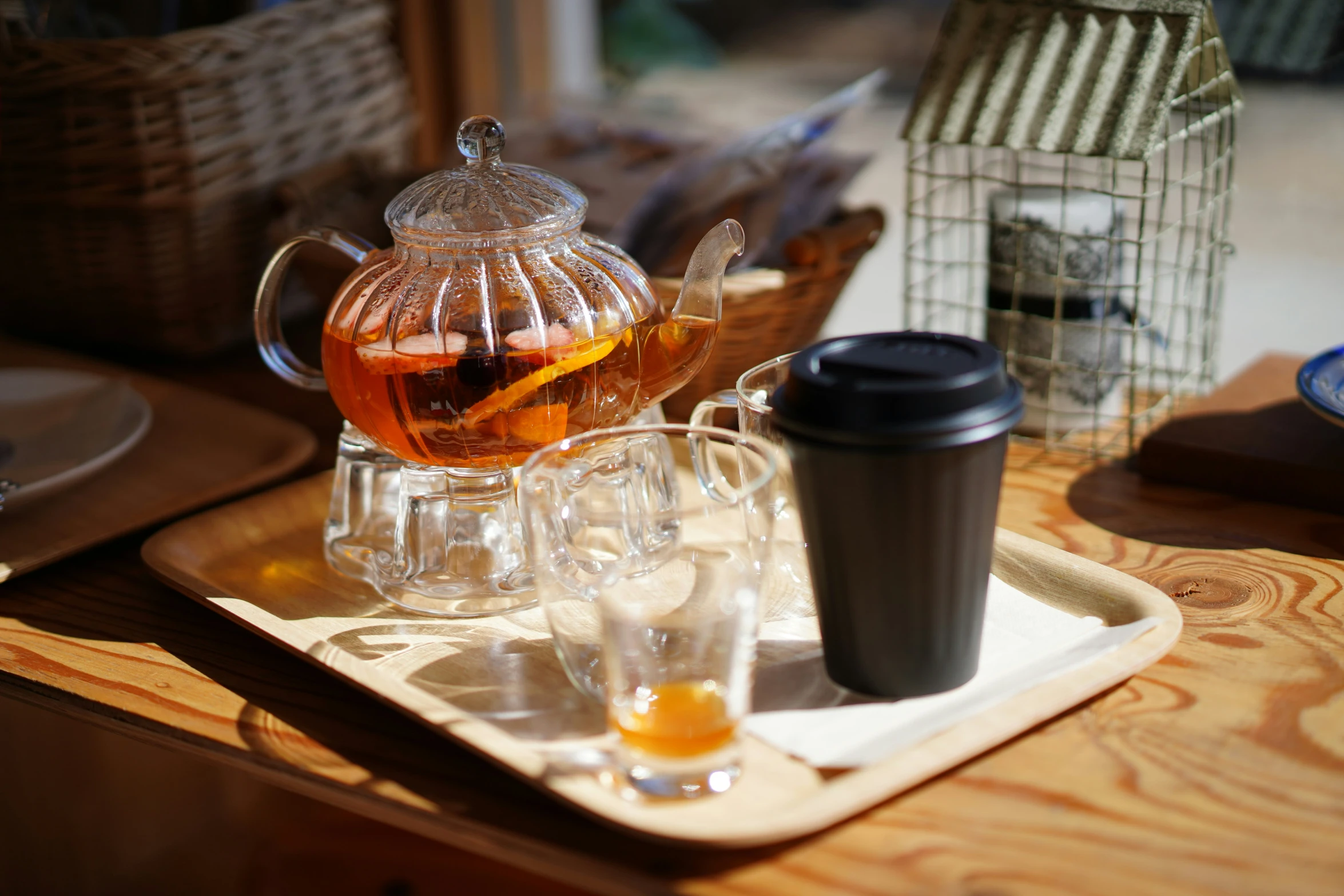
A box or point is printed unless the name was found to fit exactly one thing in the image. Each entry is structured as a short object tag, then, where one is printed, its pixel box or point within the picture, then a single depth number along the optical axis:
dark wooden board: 0.67
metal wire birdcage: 0.68
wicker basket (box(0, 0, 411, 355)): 0.87
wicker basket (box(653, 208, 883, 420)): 0.78
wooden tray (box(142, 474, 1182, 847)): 0.43
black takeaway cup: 0.44
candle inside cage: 0.74
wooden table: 0.41
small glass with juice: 0.44
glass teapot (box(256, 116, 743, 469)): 0.57
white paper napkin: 0.46
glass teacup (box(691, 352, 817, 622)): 0.57
